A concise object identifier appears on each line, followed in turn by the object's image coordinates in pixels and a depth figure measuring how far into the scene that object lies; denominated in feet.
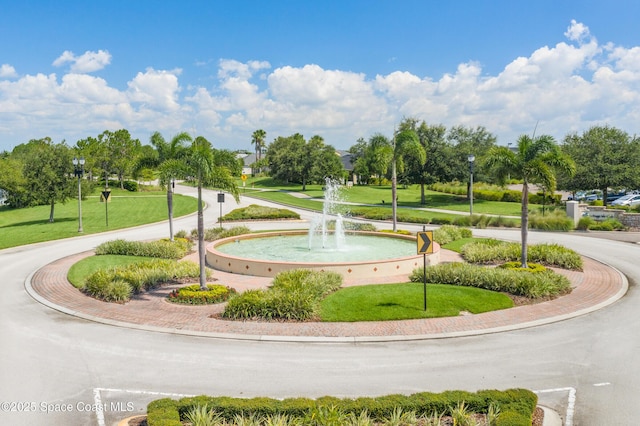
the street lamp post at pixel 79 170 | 113.70
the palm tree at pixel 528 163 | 65.67
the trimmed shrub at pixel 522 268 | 65.67
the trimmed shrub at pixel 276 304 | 49.26
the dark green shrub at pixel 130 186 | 276.41
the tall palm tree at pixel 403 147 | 101.24
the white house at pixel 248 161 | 434.71
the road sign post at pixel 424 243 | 48.80
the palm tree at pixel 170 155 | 57.36
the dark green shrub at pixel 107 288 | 56.80
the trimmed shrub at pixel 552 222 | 115.65
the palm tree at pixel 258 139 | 435.94
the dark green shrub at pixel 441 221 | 127.85
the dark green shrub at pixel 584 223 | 115.55
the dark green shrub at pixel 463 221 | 124.26
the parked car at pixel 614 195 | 191.93
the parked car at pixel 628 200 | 170.09
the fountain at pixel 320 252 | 66.80
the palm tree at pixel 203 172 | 55.52
